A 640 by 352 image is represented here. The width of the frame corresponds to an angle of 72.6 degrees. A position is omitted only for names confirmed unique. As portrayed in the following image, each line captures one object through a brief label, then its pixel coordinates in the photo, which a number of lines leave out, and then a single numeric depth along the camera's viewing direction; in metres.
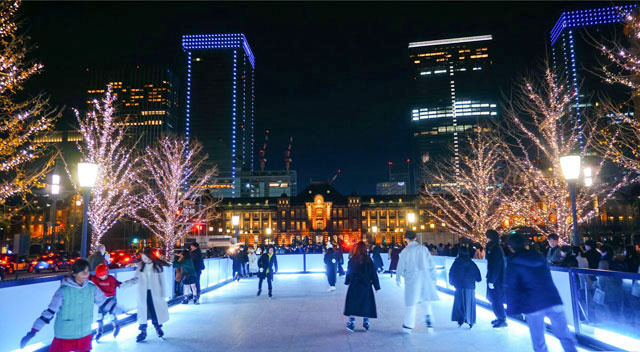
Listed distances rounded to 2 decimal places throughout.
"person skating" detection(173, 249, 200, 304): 11.16
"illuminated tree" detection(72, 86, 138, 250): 19.88
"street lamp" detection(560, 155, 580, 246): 10.05
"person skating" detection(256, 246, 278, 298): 13.08
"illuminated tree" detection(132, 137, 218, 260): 25.81
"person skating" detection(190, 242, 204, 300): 12.45
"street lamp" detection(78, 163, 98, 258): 9.81
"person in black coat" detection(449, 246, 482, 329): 8.12
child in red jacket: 6.74
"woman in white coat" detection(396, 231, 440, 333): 7.80
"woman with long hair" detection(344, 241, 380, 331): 7.79
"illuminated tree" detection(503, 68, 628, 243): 16.73
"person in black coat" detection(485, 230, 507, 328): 8.09
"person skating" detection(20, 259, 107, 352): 4.35
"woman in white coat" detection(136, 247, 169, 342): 7.62
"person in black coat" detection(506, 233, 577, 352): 4.76
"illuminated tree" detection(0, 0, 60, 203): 12.05
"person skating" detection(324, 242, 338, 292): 15.57
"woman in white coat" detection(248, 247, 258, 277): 23.94
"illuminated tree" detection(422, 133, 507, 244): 23.84
